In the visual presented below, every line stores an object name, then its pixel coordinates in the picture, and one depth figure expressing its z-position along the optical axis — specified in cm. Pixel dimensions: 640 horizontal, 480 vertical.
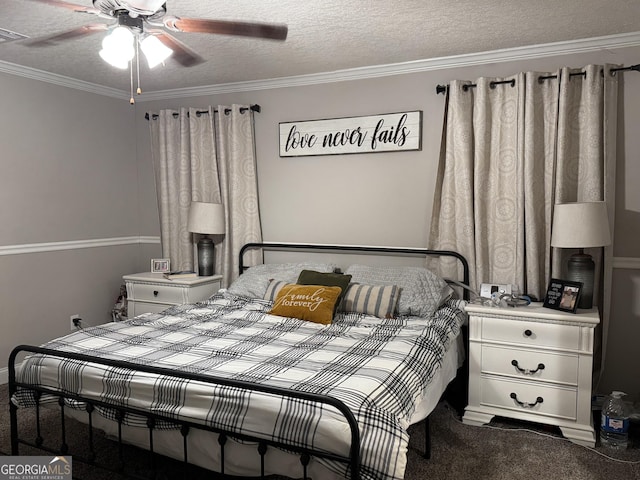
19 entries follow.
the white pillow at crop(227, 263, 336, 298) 383
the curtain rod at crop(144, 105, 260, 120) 430
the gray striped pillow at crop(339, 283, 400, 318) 332
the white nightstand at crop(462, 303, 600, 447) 290
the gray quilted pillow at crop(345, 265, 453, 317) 332
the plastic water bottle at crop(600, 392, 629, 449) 281
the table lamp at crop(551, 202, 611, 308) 296
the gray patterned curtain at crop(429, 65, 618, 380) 320
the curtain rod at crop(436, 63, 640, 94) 315
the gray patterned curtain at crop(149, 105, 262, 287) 434
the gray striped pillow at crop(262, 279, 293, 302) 365
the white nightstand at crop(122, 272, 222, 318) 415
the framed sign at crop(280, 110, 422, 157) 379
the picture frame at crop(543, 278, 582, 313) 297
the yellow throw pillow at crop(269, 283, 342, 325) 319
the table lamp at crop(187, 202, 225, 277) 427
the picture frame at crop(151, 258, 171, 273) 459
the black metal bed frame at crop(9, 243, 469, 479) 171
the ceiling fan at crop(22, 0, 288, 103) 203
